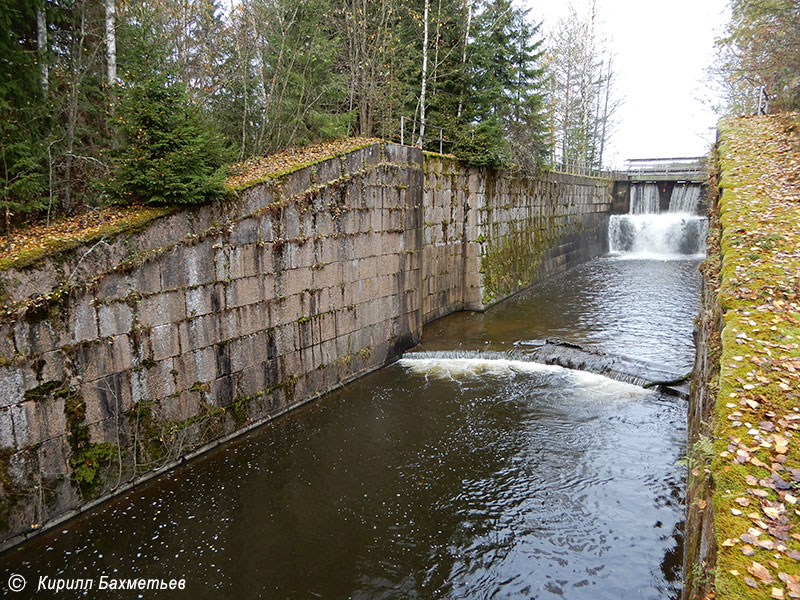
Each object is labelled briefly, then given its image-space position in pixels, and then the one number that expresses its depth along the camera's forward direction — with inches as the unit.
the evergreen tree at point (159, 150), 268.4
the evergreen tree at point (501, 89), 609.6
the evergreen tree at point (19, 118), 251.0
